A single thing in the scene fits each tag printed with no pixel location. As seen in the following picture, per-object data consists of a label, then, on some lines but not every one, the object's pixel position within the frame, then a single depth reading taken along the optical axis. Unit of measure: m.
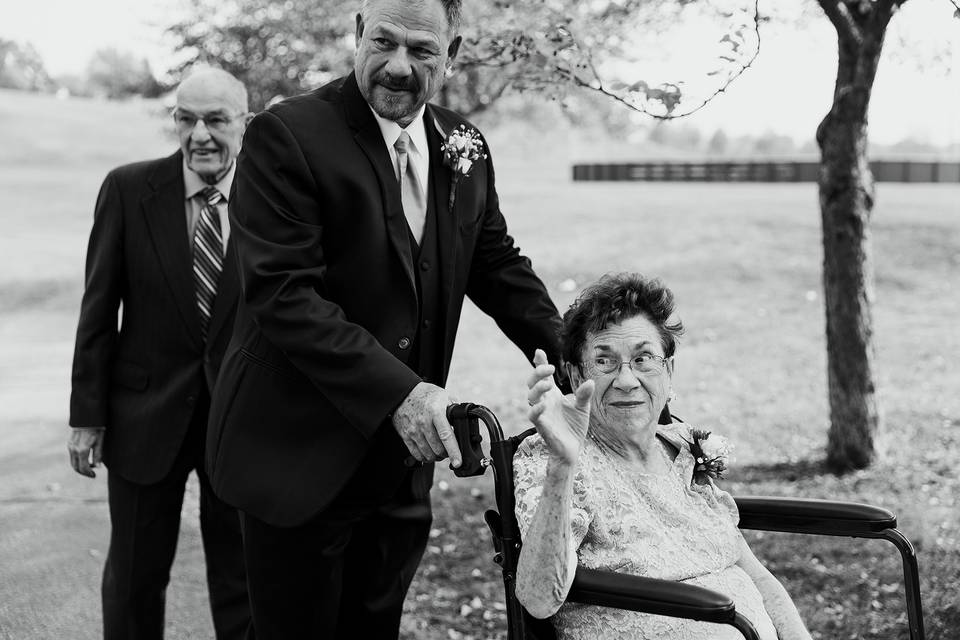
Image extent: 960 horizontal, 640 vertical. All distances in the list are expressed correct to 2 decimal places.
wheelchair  2.38
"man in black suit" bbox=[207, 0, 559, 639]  2.54
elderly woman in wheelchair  2.74
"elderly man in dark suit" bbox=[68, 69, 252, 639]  3.83
